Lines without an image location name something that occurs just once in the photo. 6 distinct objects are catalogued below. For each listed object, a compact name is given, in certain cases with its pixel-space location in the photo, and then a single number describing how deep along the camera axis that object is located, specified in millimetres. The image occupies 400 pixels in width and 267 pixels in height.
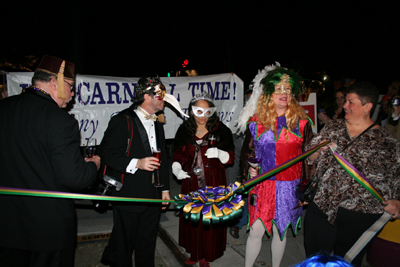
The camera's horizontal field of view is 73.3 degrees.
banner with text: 5113
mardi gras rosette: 2414
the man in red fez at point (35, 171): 2160
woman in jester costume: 3164
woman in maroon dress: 3631
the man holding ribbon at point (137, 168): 3090
